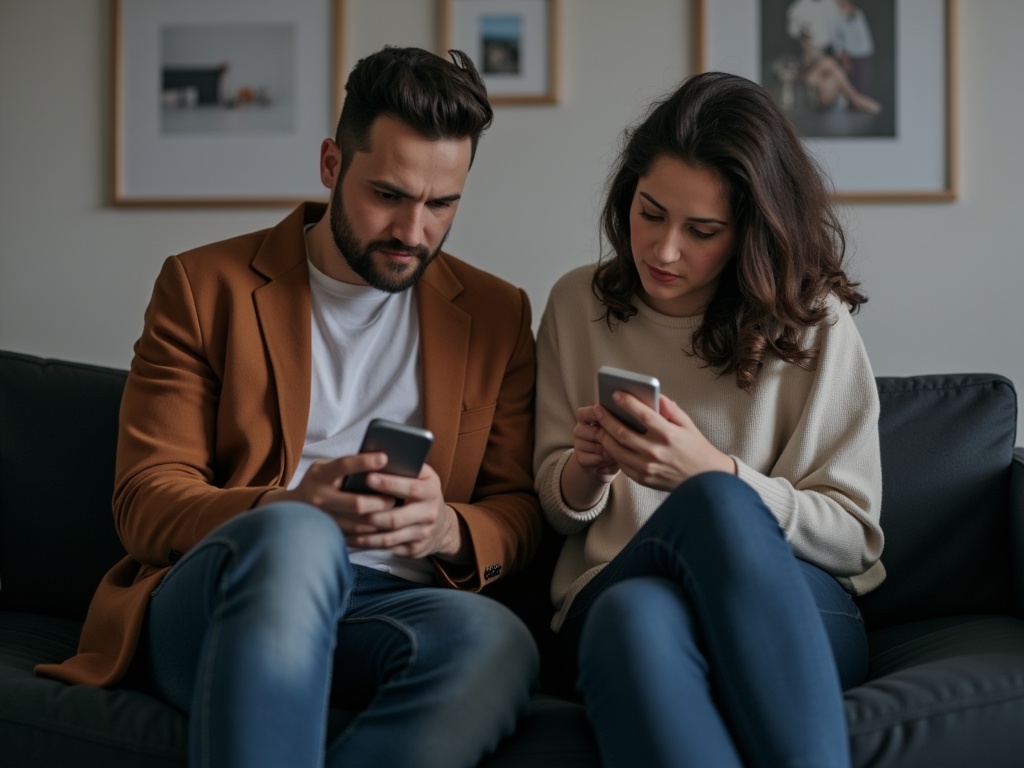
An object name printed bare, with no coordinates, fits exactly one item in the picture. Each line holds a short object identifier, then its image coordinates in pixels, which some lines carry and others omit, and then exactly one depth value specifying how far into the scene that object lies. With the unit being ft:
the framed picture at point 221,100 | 8.66
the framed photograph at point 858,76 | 8.30
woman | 4.50
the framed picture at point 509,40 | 8.49
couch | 5.97
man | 4.24
